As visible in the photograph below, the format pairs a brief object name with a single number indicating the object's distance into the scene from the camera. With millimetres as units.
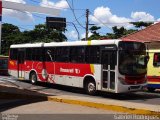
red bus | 18641
